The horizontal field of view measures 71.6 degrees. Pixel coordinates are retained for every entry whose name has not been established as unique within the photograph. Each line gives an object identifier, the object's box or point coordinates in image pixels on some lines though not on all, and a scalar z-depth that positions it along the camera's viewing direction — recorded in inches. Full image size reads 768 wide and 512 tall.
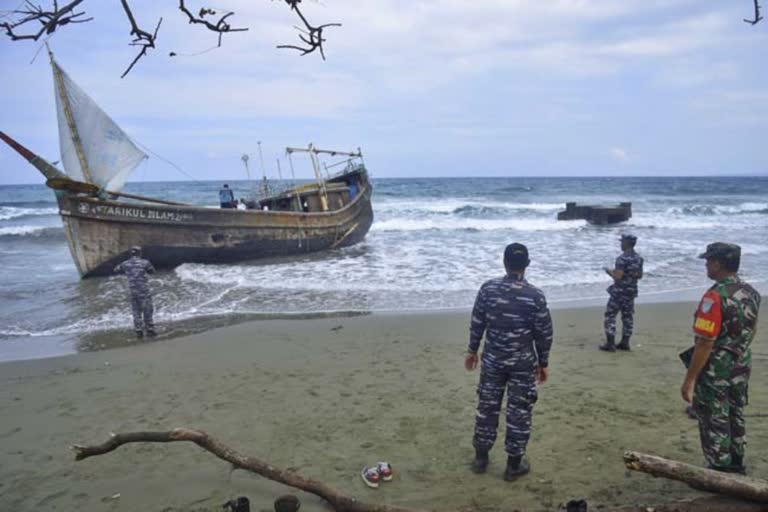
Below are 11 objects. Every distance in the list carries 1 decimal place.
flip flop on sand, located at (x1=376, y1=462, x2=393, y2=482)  150.9
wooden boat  534.9
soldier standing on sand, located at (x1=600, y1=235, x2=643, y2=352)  264.1
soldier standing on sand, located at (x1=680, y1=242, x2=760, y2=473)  125.2
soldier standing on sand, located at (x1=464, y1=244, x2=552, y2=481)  142.0
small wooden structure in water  1030.4
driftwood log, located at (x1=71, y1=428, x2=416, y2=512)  126.0
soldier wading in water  341.1
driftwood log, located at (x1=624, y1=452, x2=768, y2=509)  110.9
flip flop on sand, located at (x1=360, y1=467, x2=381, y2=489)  147.4
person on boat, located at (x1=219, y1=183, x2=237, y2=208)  669.9
